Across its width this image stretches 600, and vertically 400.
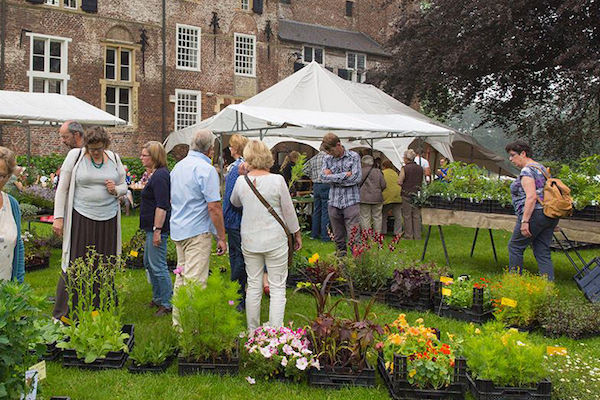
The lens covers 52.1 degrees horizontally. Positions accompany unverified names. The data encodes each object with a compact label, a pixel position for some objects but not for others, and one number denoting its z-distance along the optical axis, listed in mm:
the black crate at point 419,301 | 6754
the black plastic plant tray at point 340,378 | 4465
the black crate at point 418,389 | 4176
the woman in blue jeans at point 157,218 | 5910
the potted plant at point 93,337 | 4715
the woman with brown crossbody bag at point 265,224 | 5012
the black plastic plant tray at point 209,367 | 4613
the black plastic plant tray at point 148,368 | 4664
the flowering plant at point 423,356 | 4164
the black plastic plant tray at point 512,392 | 4145
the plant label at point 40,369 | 3768
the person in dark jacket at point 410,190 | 12570
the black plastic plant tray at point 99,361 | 4699
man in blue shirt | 5211
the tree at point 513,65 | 16203
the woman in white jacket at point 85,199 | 5332
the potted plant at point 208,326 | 4449
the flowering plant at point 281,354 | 4496
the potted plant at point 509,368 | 4148
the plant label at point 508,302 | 5777
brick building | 22000
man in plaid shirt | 8516
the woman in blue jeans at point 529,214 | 6984
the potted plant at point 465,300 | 6328
